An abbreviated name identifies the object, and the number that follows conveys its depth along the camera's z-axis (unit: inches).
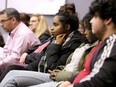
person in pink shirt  203.9
